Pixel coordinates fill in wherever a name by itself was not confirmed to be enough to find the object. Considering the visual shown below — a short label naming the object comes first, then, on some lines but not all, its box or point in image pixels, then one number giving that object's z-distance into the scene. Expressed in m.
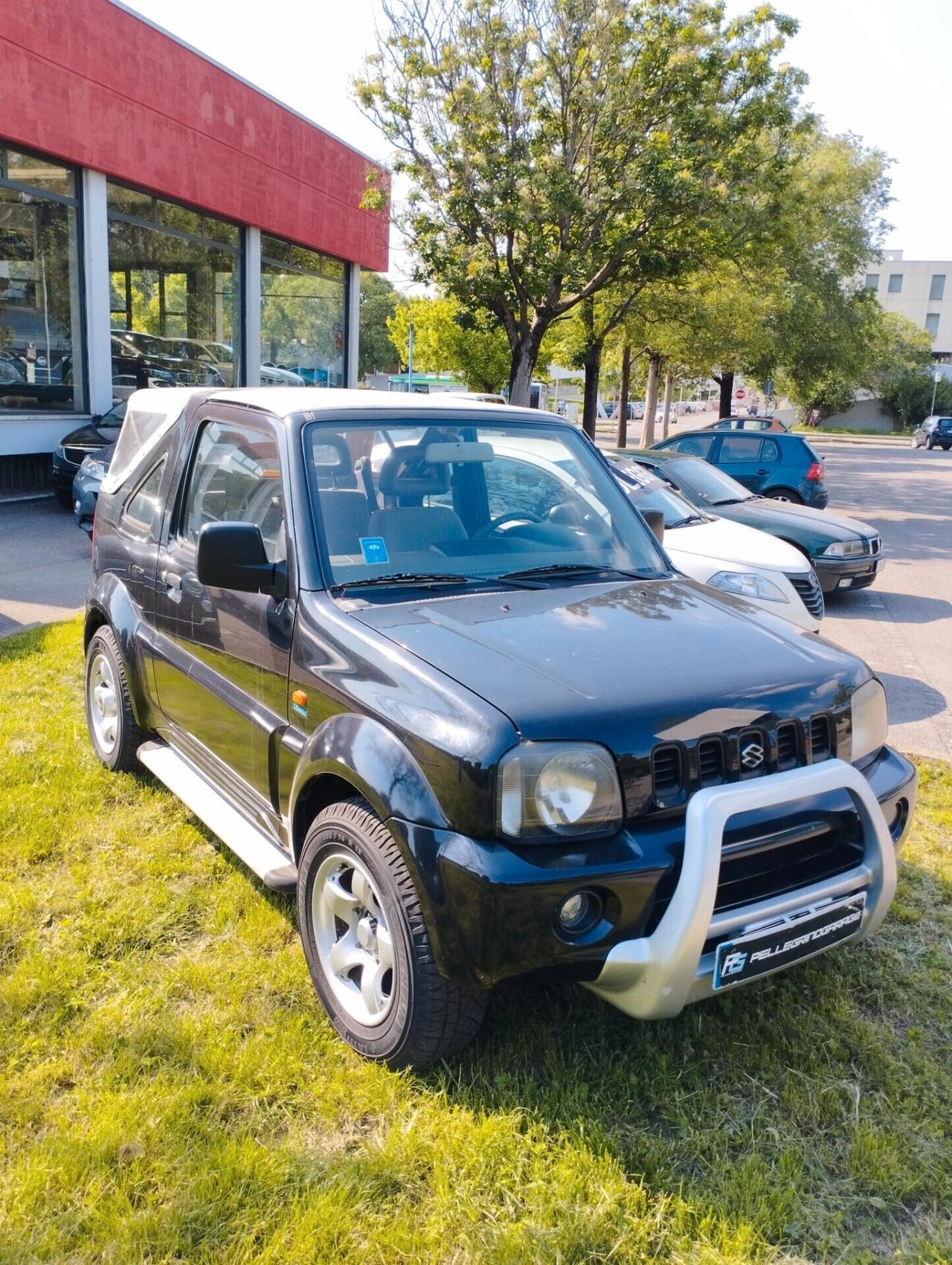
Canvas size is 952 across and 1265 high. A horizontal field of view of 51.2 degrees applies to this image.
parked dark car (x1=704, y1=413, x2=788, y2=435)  20.12
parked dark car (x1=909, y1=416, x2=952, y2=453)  50.44
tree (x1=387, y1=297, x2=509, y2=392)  32.03
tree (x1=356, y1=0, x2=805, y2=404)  15.84
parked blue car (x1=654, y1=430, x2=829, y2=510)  14.06
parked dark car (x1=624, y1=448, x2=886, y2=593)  9.37
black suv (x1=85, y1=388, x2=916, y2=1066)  2.47
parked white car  6.99
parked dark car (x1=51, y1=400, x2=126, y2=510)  13.46
